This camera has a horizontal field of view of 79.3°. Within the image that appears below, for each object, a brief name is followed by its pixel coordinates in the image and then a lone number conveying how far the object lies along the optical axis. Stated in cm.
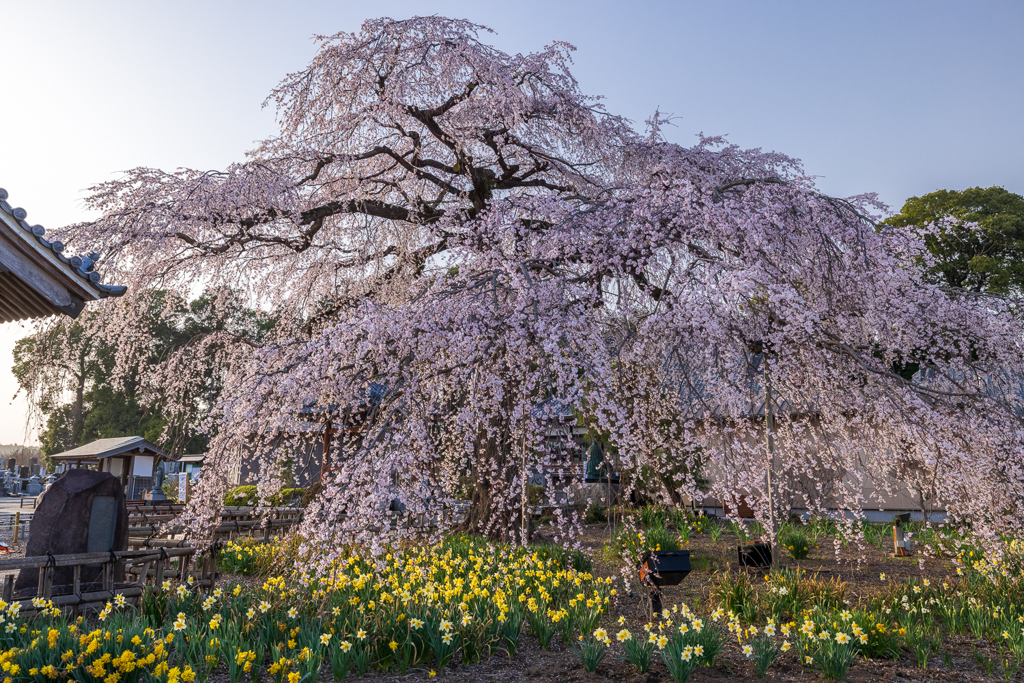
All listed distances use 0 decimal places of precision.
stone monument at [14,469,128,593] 675
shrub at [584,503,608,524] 1429
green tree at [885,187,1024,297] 2048
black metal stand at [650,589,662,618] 633
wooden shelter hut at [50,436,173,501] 1928
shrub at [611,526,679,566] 798
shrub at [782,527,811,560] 979
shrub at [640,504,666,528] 1148
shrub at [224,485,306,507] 1688
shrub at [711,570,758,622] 601
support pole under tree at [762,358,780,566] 631
